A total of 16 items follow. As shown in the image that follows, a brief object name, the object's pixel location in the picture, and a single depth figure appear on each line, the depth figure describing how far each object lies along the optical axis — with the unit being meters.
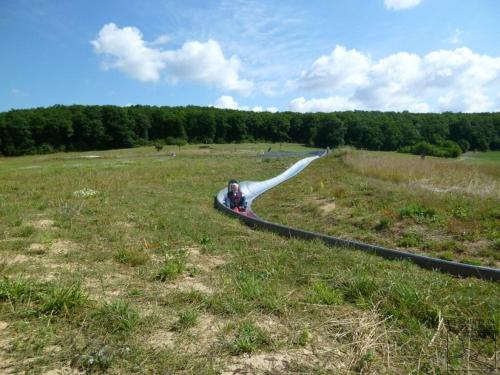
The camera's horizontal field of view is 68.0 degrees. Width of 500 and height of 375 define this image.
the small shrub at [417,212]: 10.34
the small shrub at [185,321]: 3.88
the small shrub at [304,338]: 3.66
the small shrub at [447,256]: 7.64
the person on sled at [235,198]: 12.98
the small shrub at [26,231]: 7.39
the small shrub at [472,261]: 7.18
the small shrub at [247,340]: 3.50
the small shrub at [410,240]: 8.78
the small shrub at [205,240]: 7.49
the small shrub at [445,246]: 8.16
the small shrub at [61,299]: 3.97
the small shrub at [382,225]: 10.10
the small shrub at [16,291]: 4.15
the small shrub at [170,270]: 5.35
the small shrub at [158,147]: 66.18
